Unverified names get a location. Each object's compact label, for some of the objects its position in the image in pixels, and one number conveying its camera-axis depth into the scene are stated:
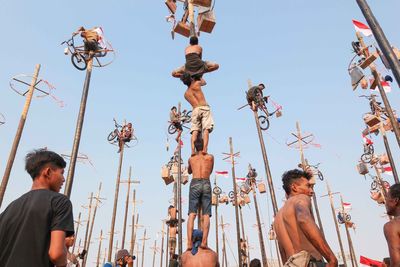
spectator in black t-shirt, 2.44
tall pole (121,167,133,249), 27.25
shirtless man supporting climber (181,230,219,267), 5.05
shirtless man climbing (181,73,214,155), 7.08
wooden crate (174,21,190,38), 8.99
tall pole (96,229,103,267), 58.89
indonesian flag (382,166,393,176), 22.98
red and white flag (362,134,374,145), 23.60
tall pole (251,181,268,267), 24.06
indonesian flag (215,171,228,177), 29.77
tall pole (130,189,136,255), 36.02
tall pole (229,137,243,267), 21.62
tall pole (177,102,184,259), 11.44
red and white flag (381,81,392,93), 15.70
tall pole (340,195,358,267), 33.19
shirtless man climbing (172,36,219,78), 7.39
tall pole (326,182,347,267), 32.10
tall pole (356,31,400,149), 9.99
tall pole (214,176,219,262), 35.03
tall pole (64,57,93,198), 7.09
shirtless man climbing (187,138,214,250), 6.15
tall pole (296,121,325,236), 25.03
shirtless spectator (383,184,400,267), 3.71
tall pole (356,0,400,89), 3.06
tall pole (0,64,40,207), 12.31
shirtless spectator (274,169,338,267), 3.33
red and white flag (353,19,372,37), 13.79
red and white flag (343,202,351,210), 36.81
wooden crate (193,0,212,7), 9.11
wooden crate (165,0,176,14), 10.71
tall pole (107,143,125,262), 20.39
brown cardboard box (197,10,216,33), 8.94
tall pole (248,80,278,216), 13.38
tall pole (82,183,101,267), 37.70
